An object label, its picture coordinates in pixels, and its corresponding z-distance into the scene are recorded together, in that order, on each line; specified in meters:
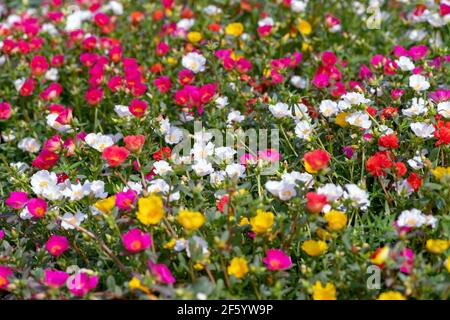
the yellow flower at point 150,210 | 2.31
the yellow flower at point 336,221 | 2.30
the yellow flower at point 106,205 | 2.35
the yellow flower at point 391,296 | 2.16
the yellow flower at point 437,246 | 2.23
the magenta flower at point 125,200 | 2.40
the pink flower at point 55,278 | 2.29
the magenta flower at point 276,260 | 2.27
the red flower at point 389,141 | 2.66
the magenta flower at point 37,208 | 2.56
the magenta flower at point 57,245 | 2.49
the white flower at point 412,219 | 2.35
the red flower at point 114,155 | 2.52
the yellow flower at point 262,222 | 2.33
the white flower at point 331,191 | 2.40
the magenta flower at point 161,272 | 2.19
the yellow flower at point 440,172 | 2.43
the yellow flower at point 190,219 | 2.23
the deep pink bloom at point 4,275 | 2.34
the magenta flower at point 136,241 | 2.25
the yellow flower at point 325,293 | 2.23
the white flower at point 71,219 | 2.53
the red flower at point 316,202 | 2.27
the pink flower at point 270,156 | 2.86
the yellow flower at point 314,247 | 2.36
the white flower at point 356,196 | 2.43
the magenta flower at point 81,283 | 2.26
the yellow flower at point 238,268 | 2.29
